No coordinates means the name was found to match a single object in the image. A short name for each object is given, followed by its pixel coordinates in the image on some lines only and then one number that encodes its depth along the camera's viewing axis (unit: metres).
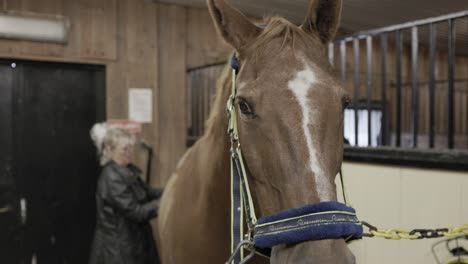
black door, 3.24
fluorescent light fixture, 3.16
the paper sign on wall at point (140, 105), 3.83
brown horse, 0.87
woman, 2.76
